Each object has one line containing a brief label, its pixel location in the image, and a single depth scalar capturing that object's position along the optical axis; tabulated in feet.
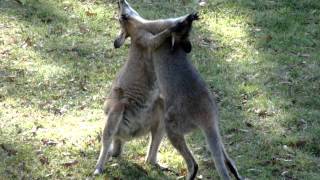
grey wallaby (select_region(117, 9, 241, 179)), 41.75
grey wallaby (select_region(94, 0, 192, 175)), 46.52
